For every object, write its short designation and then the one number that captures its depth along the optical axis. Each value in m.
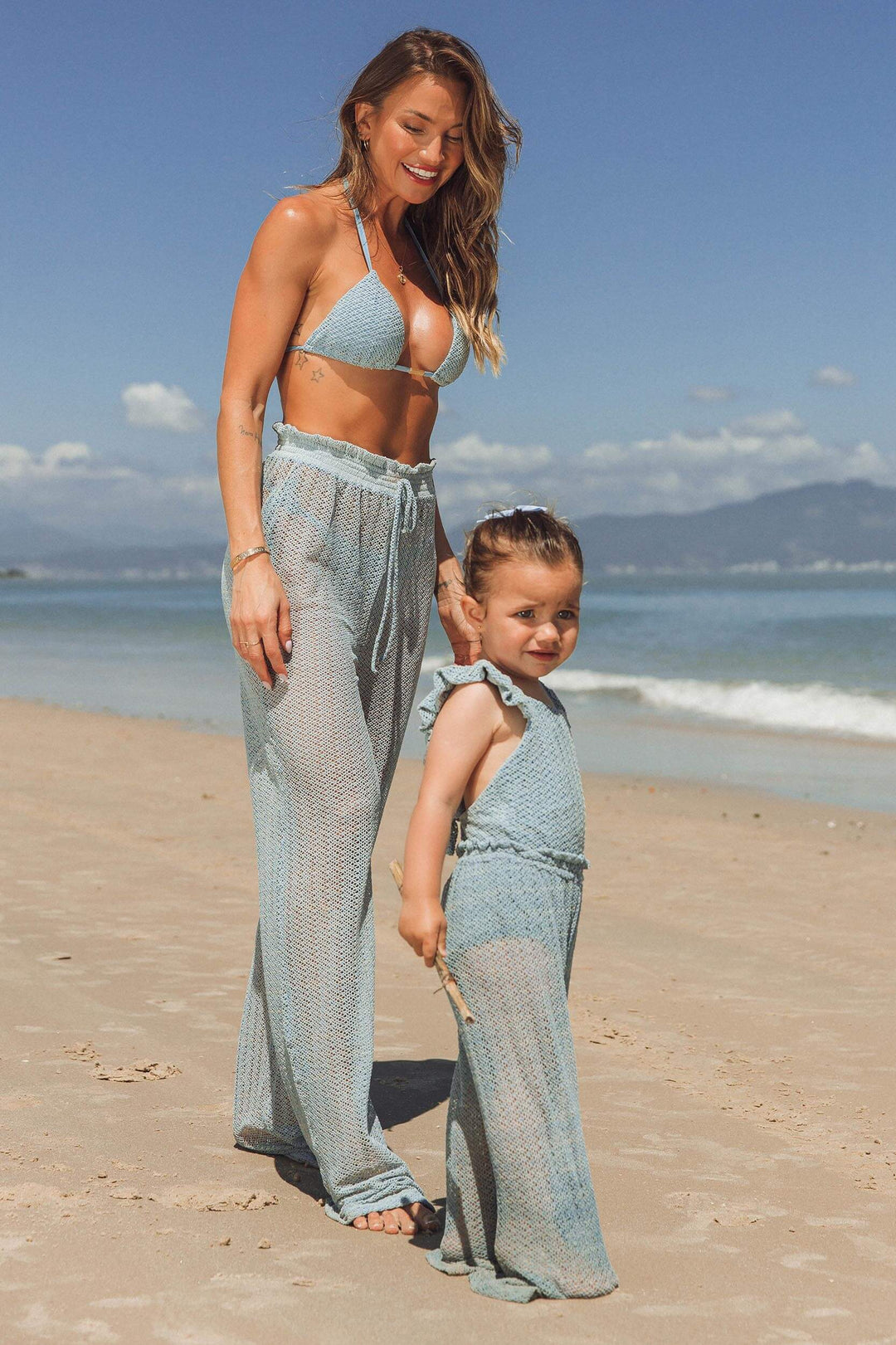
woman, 2.66
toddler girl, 2.29
